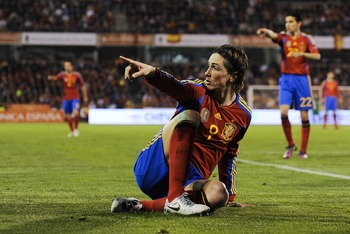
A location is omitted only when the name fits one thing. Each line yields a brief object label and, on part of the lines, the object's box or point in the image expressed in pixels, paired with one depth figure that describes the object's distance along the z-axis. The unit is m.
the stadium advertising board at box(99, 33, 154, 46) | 43.34
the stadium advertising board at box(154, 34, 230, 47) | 44.12
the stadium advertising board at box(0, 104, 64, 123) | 37.69
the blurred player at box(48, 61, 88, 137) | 23.28
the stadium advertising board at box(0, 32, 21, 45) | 41.69
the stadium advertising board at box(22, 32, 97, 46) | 42.25
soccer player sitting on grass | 5.61
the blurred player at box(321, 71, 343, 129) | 31.89
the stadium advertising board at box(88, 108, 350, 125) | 36.72
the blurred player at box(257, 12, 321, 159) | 13.49
